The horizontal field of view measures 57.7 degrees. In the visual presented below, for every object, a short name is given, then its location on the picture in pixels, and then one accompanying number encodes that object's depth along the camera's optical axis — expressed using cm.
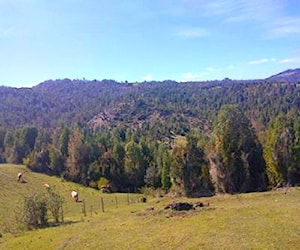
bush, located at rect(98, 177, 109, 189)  5813
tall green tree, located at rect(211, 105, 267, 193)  4317
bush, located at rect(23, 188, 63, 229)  3224
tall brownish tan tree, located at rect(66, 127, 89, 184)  6231
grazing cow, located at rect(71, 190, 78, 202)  4879
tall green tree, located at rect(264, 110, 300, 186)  4268
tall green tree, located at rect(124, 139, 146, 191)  6023
